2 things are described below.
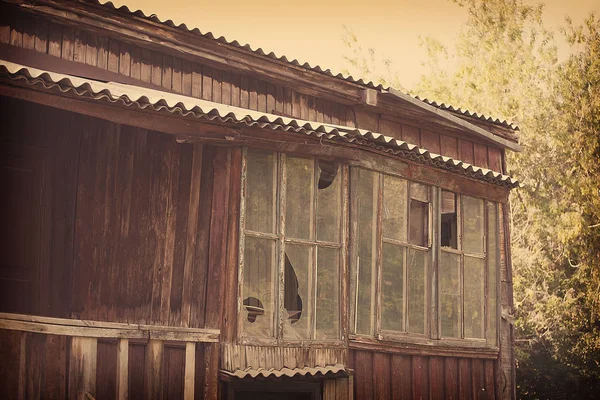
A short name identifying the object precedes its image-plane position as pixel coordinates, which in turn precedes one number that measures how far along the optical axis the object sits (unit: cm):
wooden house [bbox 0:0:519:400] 775
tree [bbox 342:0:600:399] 2061
